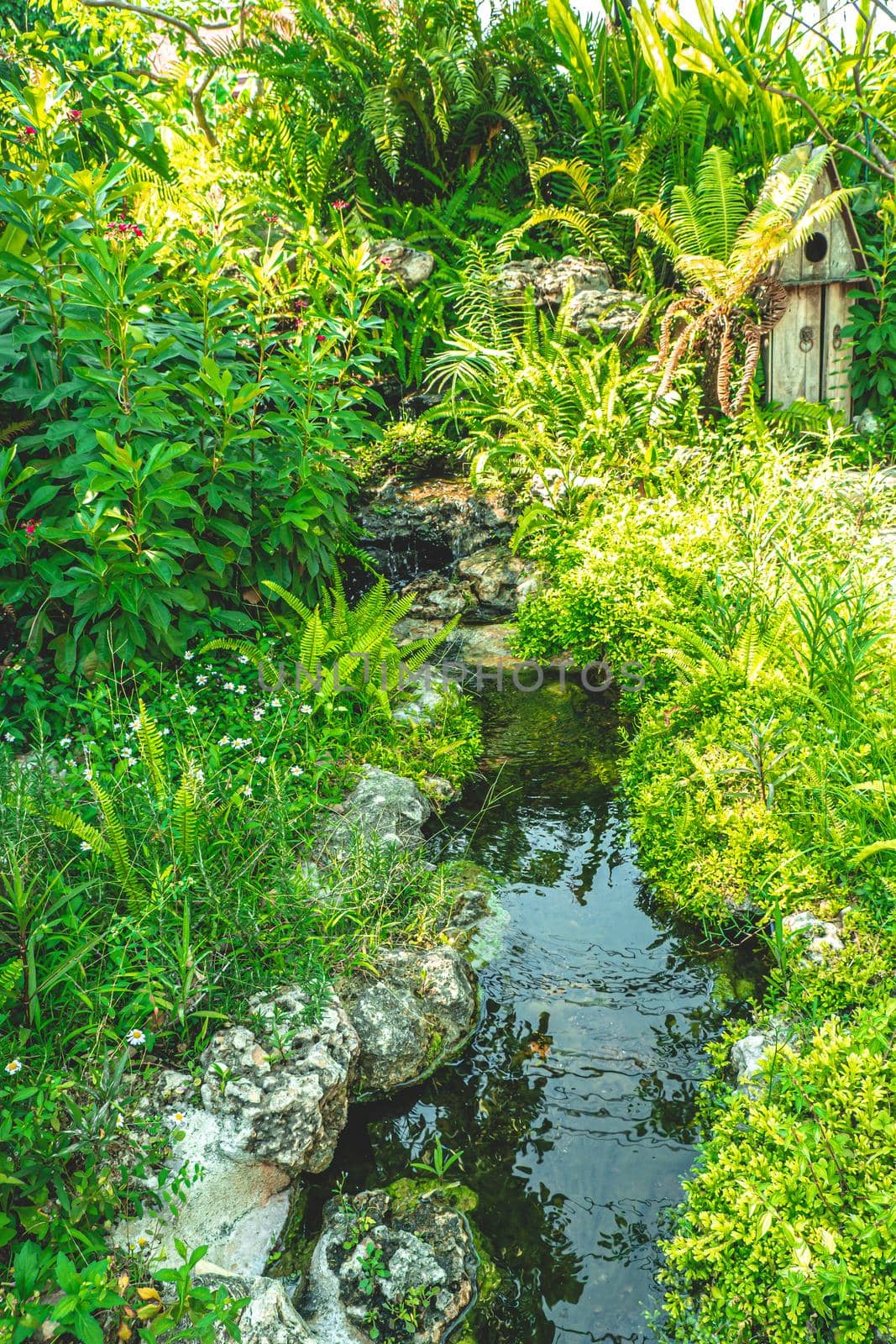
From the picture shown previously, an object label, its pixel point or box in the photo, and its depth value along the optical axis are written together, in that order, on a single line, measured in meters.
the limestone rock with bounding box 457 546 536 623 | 6.33
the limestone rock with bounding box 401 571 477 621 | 6.36
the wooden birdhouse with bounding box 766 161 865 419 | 7.10
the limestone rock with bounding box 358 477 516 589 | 6.89
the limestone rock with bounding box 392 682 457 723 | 4.91
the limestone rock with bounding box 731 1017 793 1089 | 2.81
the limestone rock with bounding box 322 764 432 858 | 3.89
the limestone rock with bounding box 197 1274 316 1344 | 2.29
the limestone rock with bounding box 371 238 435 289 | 8.44
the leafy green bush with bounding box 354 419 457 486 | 7.52
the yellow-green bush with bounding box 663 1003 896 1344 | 2.11
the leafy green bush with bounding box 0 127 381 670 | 3.87
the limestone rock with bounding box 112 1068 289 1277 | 2.49
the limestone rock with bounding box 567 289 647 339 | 7.84
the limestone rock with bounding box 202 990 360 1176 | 2.70
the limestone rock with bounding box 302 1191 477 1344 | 2.46
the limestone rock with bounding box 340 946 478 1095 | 3.11
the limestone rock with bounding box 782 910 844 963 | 3.06
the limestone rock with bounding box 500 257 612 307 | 8.15
